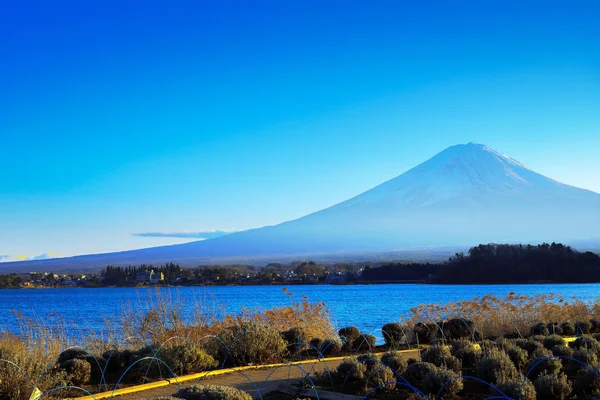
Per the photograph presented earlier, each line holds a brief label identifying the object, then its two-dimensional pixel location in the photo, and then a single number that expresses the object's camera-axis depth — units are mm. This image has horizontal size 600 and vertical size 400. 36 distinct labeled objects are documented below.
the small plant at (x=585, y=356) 10438
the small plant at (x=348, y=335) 14453
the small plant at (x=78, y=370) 10088
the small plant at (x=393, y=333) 15484
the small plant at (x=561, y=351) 11406
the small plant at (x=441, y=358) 10586
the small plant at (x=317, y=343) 13655
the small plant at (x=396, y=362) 10359
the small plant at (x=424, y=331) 15617
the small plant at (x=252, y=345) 12195
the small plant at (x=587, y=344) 11473
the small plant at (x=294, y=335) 13914
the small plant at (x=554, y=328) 15926
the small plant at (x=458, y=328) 15680
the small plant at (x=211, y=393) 6969
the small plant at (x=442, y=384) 8727
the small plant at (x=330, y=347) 13519
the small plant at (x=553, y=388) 8555
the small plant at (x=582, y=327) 16500
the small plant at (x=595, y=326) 17170
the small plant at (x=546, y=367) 9891
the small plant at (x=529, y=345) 11981
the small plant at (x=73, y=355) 11219
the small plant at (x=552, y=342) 12727
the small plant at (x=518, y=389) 8133
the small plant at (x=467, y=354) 11430
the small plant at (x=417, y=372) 9602
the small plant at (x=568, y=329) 16125
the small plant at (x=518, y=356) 10805
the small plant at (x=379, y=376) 9375
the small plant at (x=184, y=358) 10828
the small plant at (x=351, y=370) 9820
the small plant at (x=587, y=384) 8789
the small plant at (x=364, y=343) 14416
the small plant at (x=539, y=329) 15460
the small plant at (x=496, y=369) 9227
